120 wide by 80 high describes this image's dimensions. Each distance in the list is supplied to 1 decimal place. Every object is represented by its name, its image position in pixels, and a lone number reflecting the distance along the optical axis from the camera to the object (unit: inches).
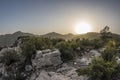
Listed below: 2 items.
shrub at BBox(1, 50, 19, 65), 386.9
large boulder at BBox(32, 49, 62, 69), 342.1
